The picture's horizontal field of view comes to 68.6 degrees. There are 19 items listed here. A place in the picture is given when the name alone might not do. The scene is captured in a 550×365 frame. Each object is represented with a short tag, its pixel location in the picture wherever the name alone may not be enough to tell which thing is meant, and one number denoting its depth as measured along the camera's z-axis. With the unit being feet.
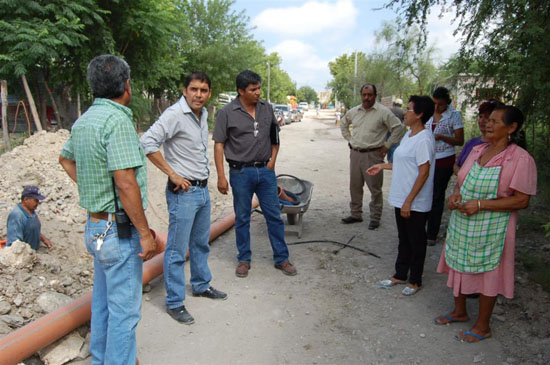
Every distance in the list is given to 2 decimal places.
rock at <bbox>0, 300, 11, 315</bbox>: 11.74
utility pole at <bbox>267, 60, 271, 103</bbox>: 181.16
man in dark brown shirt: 13.23
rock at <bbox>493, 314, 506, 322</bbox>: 11.34
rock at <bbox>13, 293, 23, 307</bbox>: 12.28
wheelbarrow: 17.93
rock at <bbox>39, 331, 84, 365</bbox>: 9.71
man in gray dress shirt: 10.84
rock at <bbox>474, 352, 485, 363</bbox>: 9.69
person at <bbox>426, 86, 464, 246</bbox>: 15.72
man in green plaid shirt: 7.13
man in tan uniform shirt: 18.39
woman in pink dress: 9.59
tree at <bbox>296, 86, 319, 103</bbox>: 421.51
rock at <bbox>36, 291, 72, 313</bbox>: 12.21
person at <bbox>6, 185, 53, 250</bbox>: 18.11
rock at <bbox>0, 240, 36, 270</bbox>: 14.49
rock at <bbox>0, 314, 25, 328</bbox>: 11.25
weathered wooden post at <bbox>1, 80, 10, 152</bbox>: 32.55
